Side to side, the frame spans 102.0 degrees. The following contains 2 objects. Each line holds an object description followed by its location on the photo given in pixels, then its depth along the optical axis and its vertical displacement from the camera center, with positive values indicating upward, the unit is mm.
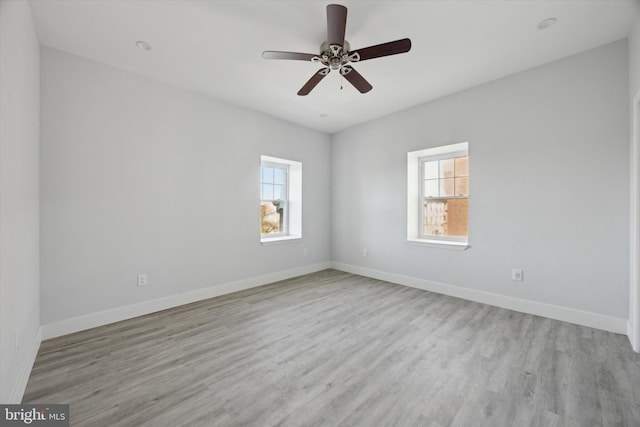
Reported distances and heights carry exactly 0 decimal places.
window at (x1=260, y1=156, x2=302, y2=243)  4531 +231
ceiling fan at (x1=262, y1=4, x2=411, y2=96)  1843 +1316
